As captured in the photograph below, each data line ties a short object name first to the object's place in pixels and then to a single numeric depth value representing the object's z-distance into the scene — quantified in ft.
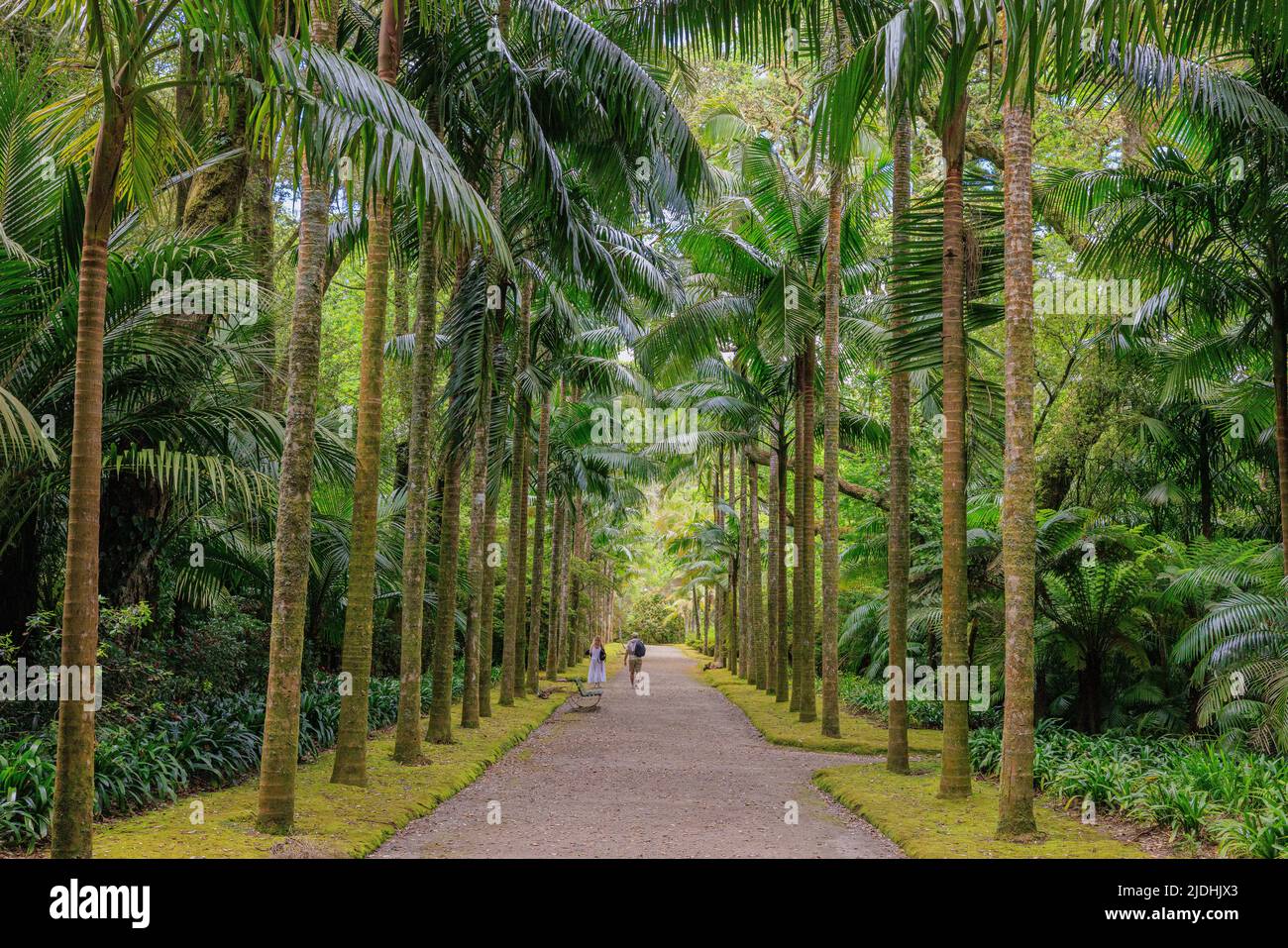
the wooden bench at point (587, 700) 70.23
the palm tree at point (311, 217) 19.40
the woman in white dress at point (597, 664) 86.22
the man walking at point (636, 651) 97.27
